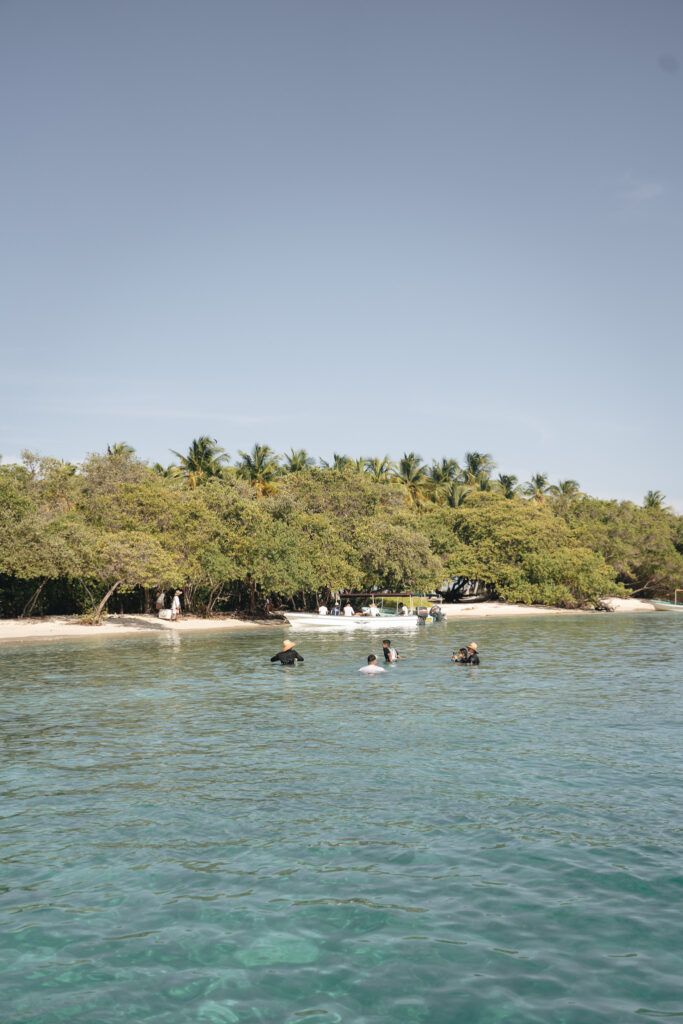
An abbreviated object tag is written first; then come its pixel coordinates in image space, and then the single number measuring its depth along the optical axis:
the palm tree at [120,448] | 87.79
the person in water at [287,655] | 32.77
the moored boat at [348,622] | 55.49
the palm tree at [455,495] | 99.62
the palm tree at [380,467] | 105.88
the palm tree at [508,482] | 118.62
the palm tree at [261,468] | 89.99
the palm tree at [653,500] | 133.20
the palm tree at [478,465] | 113.69
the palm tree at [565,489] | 127.25
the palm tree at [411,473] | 108.14
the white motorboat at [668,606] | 86.31
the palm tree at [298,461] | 99.00
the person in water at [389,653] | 33.59
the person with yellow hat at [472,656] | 33.28
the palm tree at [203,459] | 89.82
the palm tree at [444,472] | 112.31
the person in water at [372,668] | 30.87
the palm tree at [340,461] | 103.88
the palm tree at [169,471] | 90.94
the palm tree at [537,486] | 125.23
